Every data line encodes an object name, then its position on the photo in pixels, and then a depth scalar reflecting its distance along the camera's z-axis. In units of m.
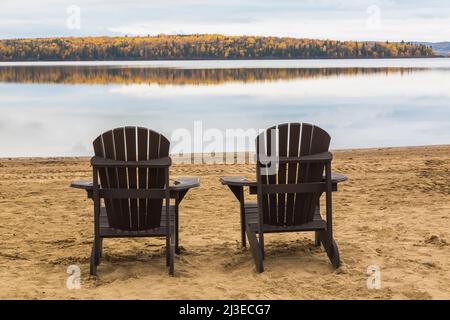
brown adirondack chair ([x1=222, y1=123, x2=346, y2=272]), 5.27
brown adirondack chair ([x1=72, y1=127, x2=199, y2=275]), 5.14
